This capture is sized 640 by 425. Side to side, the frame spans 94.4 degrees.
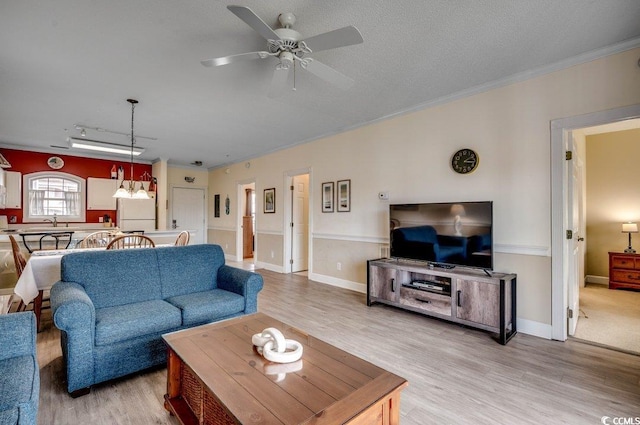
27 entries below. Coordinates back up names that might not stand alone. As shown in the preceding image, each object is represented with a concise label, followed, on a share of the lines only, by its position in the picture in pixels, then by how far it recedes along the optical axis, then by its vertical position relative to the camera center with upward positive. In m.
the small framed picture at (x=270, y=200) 6.44 +0.31
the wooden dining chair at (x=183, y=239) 4.32 -0.36
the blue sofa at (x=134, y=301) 1.92 -0.73
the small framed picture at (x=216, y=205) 8.52 +0.27
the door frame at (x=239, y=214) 7.62 -0.01
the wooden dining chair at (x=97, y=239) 3.75 -0.34
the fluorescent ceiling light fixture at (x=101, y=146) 4.84 +1.17
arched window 6.32 +0.40
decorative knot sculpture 1.49 -0.70
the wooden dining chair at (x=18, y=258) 3.09 -0.45
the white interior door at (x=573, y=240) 2.96 -0.28
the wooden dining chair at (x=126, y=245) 3.19 -0.38
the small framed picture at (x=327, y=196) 5.20 +0.32
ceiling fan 1.87 +1.17
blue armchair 1.10 -0.70
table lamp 4.53 -0.24
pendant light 4.33 +0.31
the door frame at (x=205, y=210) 8.79 +0.12
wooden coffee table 1.15 -0.75
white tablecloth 2.74 -0.58
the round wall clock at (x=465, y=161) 3.42 +0.63
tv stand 2.88 -0.87
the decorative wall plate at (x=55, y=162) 6.56 +1.17
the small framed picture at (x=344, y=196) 4.87 +0.30
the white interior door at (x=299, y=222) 6.21 -0.17
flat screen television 3.07 -0.22
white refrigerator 6.96 +0.01
